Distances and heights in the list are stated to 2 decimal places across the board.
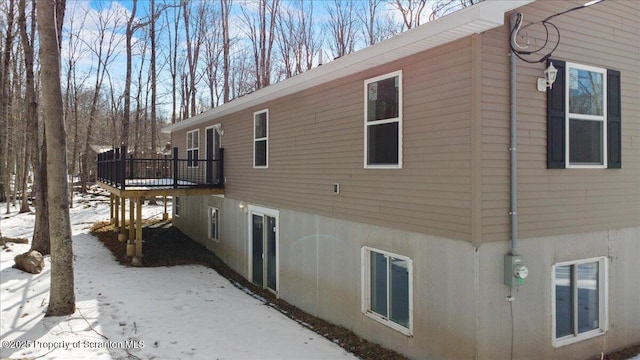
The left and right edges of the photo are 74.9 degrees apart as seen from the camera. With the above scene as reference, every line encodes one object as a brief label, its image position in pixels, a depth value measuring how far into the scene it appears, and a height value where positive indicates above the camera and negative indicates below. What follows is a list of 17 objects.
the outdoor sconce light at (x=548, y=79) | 4.93 +1.12
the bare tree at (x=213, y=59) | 25.73 +7.36
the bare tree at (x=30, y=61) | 12.24 +3.41
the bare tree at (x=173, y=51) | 26.44 +7.95
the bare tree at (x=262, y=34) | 23.91 +8.19
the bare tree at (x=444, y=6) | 14.54 +6.11
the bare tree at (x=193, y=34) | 25.73 +8.80
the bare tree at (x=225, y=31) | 24.53 +8.59
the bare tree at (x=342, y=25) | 23.91 +8.68
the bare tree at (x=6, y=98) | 15.85 +3.46
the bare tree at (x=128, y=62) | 22.36 +6.29
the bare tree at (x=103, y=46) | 24.97 +7.94
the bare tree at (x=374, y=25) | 22.74 +8.19
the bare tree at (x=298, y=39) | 24.53 +8.04
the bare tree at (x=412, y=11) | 19.12 +7.51
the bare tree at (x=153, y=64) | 23.84 +6.38
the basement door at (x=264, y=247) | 9.33 -1.71
